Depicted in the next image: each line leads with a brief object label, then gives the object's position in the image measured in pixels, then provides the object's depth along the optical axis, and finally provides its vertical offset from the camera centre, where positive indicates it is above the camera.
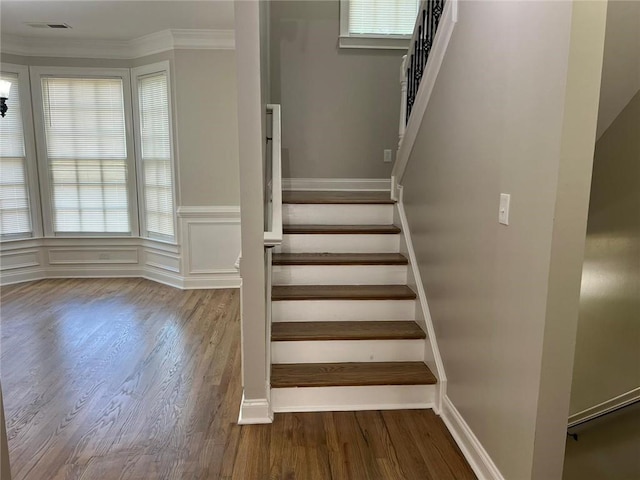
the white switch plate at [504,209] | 1.79 -0.18
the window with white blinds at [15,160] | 5.00 -0.01
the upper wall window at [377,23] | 4.33 +1.31
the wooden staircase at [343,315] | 2.57 -0.96
